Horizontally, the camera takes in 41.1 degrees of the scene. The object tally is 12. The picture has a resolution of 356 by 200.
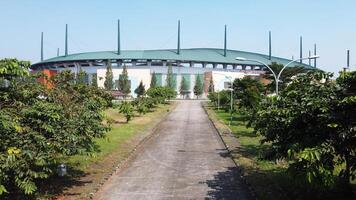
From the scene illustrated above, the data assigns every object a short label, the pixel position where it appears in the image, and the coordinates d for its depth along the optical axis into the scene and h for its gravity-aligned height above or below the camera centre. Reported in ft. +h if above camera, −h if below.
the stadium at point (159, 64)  435.53 +22.68
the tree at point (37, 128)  33.32 -3.54
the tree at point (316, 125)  29.53 -2.62
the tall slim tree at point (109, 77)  370.32 +6.66
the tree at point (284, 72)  149.26 +5.20
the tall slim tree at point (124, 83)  388.57 +2.34
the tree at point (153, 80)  406.09 +5.33
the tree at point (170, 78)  421.14 +7.44
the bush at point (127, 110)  133.92 -6.82
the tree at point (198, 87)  432.25 -0.20
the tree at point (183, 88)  445.37 -1.28
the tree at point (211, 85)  406.82 +1.76
